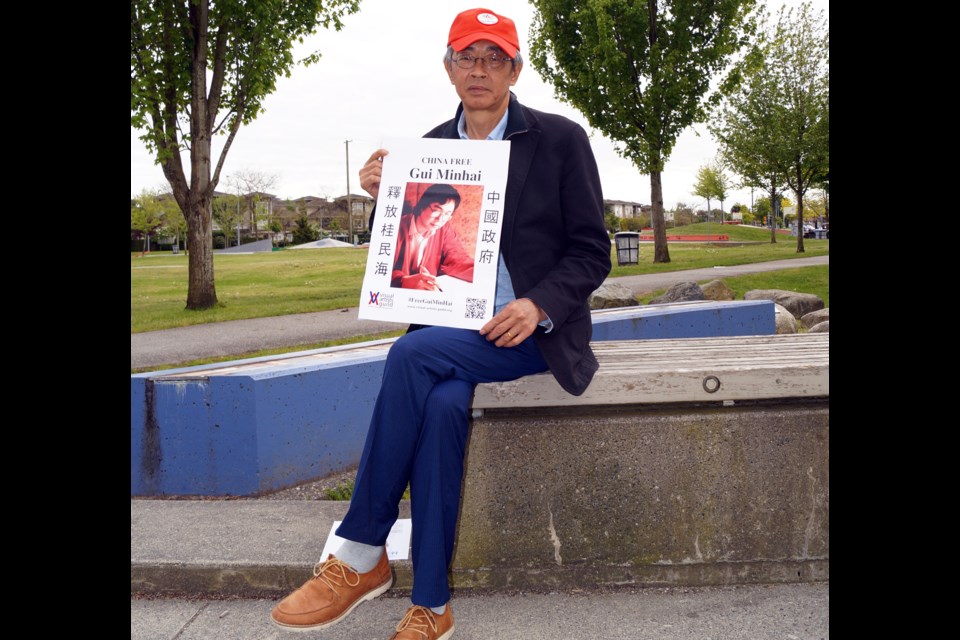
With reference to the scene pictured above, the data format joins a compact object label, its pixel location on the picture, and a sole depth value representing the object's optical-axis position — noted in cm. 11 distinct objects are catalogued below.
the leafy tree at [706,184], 6596
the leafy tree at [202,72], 1327
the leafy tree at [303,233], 6856
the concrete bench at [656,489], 311
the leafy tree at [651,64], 2262
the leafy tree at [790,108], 2938
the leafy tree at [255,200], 7464
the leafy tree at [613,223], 7331
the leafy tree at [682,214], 7800
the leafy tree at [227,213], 7650
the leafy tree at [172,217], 7593
